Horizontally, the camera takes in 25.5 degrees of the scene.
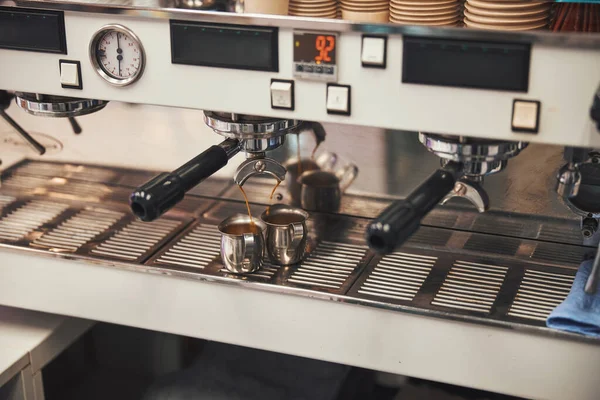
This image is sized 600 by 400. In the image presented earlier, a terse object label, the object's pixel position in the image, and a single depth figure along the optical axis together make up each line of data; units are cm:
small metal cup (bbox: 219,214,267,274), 143
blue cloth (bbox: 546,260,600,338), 129
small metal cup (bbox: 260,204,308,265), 144
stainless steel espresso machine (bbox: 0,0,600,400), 125
